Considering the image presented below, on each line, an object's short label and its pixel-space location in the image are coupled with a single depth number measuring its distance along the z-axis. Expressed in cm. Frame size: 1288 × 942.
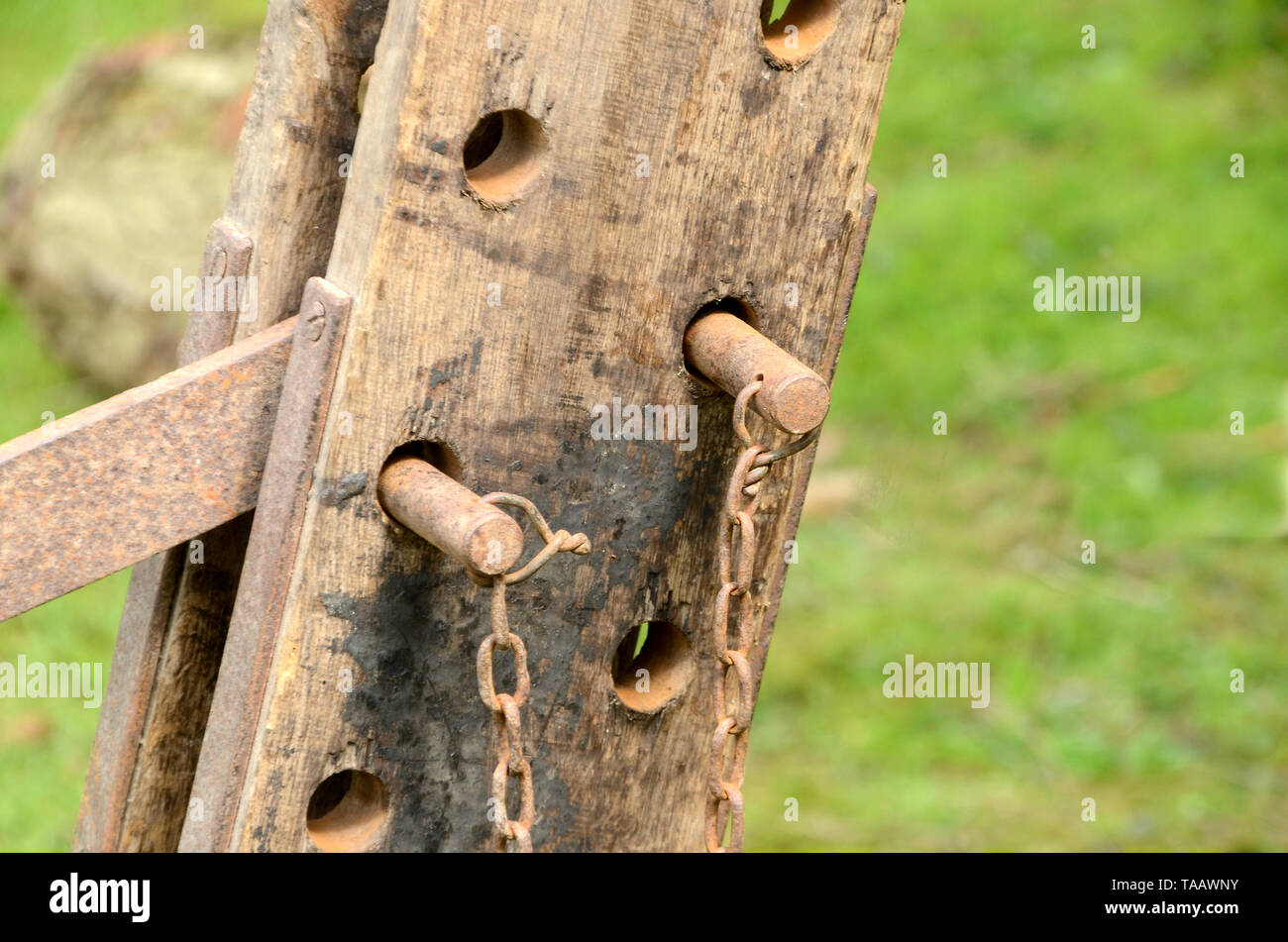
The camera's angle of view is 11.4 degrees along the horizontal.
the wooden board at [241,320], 187
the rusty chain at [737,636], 184
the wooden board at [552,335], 182
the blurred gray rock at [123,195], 395
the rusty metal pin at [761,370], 183
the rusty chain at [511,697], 183
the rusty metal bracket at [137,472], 183
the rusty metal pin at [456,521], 181
